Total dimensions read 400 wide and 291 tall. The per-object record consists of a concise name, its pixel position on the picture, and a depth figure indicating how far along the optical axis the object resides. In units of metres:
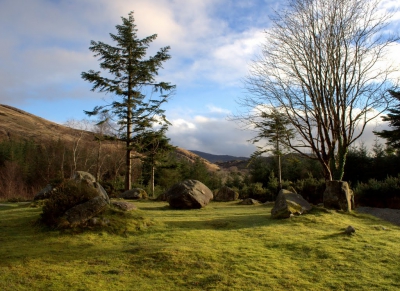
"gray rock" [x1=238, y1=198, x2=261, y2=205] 15.79
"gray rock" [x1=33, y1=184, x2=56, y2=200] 10.94
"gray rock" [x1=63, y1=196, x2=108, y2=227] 6.99
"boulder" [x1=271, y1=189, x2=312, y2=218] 9.16
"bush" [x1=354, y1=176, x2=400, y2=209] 14.29
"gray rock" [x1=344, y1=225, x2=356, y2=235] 7.12
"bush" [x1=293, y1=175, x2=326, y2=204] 17.52
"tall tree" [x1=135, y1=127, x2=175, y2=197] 20.08
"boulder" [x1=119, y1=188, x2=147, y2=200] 16.44
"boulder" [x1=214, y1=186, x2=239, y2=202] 17.44
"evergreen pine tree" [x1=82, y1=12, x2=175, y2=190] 19.27
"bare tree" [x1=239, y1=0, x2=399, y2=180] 10.75
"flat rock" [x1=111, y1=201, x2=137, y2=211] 8.81
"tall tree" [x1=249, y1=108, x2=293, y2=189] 11.71
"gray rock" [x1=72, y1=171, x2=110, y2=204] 8.16
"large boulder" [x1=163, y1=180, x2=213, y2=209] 12.06
